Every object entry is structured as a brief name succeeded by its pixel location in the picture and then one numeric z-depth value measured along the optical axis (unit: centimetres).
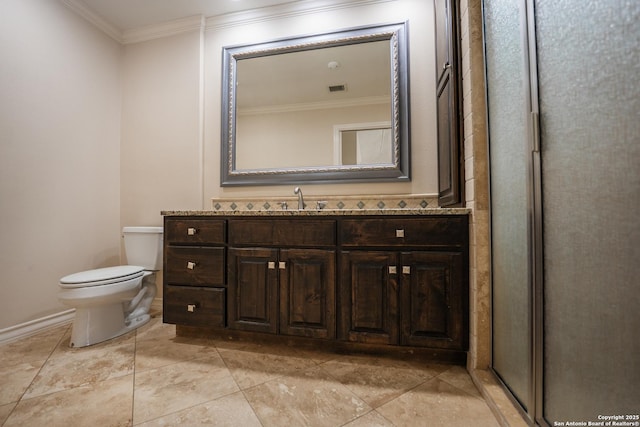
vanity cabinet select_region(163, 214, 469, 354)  131
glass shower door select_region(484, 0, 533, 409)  91
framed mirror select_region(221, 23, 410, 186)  190
